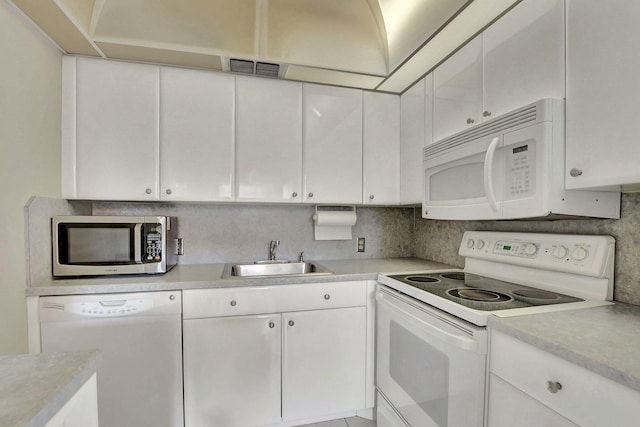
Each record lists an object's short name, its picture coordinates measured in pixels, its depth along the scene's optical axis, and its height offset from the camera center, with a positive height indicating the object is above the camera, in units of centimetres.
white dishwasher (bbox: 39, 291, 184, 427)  140 -66
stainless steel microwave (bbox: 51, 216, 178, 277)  152 -19
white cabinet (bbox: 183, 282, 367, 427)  153 -79
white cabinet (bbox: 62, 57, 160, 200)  162 +45
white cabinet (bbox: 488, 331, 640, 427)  67 -47
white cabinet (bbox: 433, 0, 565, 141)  109 +64
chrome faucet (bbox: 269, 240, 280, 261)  215 -28
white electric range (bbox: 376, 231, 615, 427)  105 -38
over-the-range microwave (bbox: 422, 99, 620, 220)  107 +17
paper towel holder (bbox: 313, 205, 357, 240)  218 -8
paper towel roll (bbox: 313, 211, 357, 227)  217 -5
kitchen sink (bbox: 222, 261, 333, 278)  206 -42
